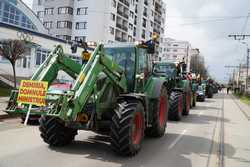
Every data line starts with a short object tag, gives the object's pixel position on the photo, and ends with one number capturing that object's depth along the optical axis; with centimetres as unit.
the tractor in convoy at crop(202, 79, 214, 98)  2667
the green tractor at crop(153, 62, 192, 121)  977
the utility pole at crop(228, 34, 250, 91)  2021
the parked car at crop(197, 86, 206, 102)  2140
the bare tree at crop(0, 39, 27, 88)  1328
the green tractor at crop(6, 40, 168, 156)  440
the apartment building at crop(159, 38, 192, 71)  8520
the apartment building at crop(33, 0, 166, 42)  3759
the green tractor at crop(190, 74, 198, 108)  1525
